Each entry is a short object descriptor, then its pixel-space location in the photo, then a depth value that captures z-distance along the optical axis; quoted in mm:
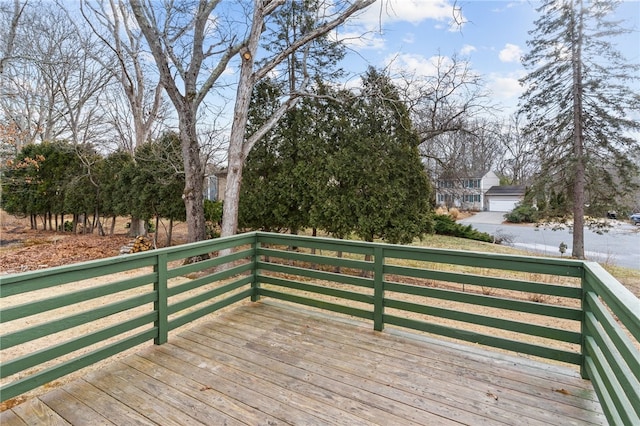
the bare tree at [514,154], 12932
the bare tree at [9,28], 10484
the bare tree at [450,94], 8352
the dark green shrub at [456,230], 15805
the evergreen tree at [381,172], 7180
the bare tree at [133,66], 10797
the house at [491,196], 28203
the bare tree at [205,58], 6672
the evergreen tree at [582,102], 11008
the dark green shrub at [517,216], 20566
